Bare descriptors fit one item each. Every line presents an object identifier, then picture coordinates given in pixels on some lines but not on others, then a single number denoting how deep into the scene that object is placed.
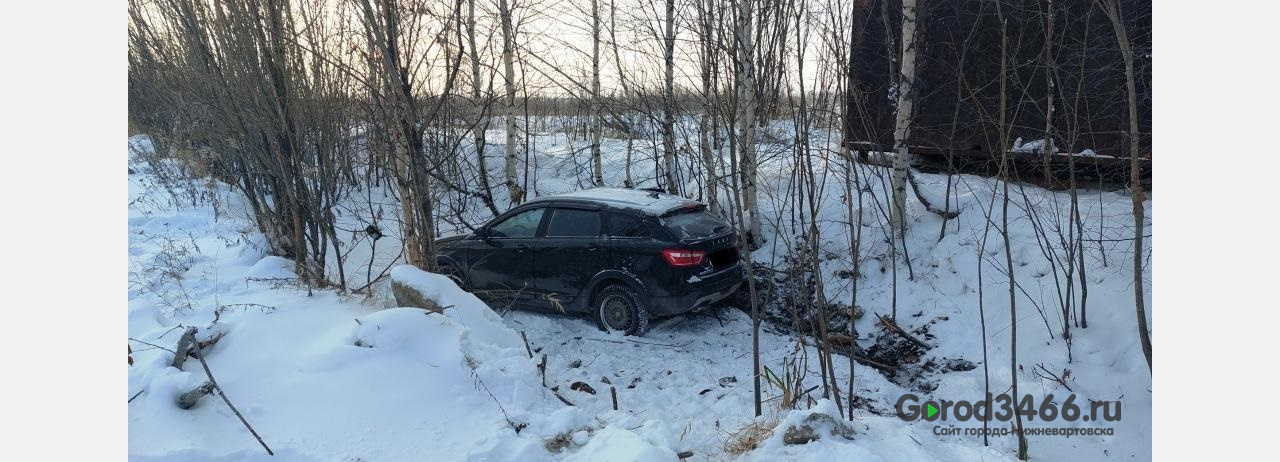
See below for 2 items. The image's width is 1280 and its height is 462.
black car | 6.27
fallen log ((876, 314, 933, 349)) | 6.47
